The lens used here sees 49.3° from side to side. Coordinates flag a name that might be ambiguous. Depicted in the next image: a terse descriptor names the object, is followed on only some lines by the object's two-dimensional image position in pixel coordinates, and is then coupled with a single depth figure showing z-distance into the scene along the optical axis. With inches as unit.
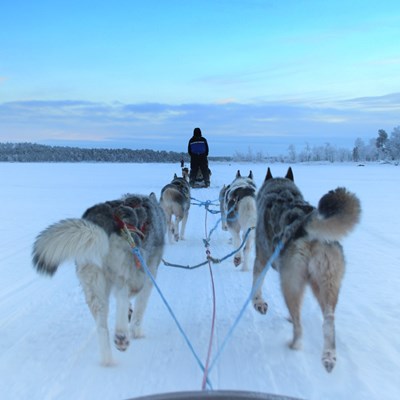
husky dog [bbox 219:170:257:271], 245.0
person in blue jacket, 570.3
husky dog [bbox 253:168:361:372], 116.9
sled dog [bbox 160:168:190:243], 324.2
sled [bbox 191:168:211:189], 619.9
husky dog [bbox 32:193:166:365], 114.5
